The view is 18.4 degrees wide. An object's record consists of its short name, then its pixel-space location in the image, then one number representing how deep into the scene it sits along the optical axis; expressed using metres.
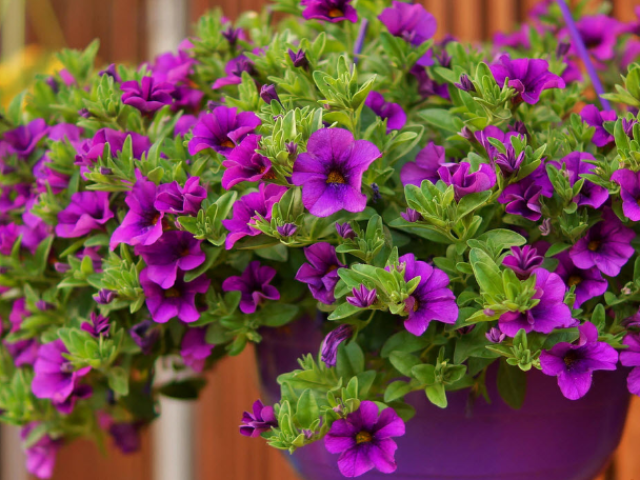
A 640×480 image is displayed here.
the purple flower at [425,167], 0.77
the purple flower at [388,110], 0.78
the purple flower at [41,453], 0.87
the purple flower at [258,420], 0.74
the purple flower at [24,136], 0.85
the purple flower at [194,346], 0.80
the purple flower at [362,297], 0.72
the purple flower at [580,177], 0.75
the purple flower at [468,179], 0.73
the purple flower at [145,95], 0.79
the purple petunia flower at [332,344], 0.75
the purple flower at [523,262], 0.72
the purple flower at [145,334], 0.80
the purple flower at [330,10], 0.78
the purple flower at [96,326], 0.79
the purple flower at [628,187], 0.74
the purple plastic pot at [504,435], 0.78
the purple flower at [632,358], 0.74
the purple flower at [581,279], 0.75
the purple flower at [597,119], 0.78
